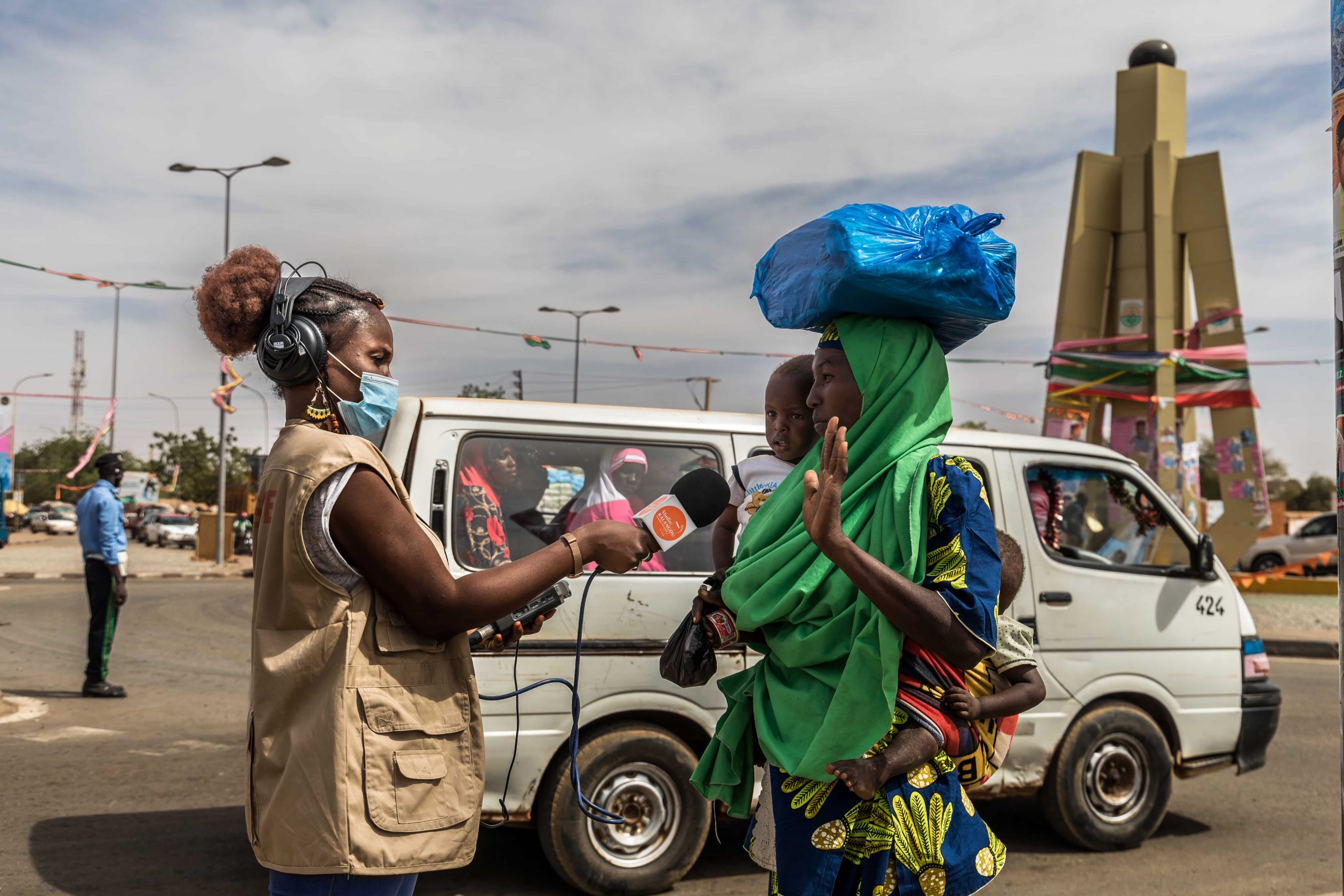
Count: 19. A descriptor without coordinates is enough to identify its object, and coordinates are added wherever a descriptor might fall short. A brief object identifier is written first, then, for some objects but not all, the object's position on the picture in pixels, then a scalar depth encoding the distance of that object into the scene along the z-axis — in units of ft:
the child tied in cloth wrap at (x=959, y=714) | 6.59
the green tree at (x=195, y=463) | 174.29
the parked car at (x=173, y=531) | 133.80
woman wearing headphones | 6.43
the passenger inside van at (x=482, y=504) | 14.38
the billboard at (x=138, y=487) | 149.59
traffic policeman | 28.99
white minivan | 14.43
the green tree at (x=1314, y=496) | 190.29
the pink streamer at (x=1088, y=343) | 67.56
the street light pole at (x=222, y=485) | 75.05
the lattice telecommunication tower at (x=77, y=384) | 269.44
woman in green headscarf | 6.47
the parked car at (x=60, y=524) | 173.99
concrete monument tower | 69.00
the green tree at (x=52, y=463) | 236.63
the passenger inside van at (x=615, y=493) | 15.14
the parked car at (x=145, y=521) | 148.78
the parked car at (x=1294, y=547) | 85.81
